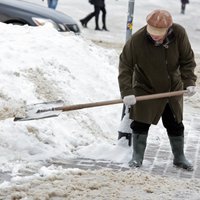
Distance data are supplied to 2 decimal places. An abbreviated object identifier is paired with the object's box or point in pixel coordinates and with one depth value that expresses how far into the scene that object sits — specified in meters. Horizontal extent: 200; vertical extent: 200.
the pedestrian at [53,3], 21.72
